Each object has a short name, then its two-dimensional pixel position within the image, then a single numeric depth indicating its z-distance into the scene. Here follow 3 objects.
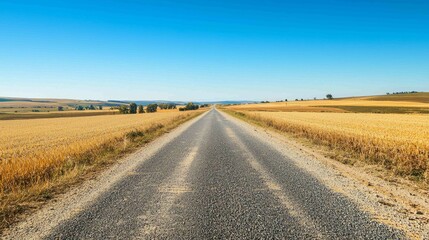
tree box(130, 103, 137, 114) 136.85
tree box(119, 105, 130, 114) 131.25
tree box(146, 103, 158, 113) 149.88
